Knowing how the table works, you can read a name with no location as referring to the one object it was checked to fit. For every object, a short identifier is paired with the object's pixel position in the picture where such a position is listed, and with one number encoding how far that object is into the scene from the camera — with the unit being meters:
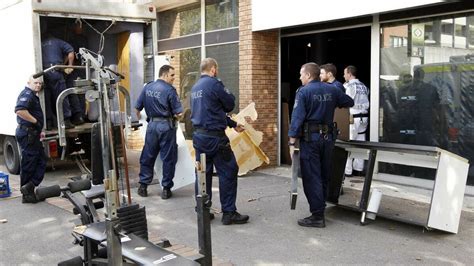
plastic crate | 7.50
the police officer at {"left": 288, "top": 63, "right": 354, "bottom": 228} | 5.66
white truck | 8.26
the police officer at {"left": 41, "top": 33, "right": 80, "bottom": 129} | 8.50
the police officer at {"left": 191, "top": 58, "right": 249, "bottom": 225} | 5.87
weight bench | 3.46
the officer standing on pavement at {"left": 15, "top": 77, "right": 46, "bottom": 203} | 6.92
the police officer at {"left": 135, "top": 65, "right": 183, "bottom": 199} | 7.15
